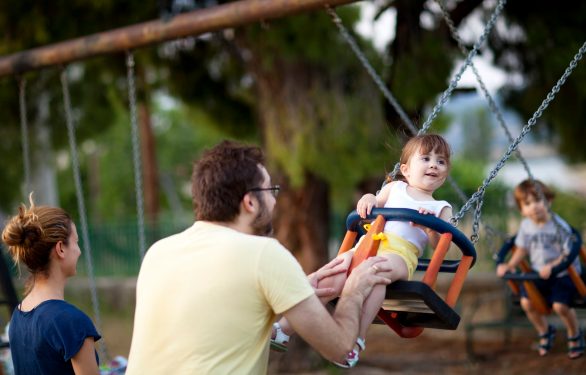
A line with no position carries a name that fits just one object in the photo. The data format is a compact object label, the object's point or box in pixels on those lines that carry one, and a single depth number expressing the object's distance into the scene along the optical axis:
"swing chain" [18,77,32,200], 11.56
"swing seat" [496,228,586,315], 9.48
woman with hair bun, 5.88
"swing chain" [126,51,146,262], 9.91
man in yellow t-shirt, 4.94
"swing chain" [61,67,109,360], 10.60
